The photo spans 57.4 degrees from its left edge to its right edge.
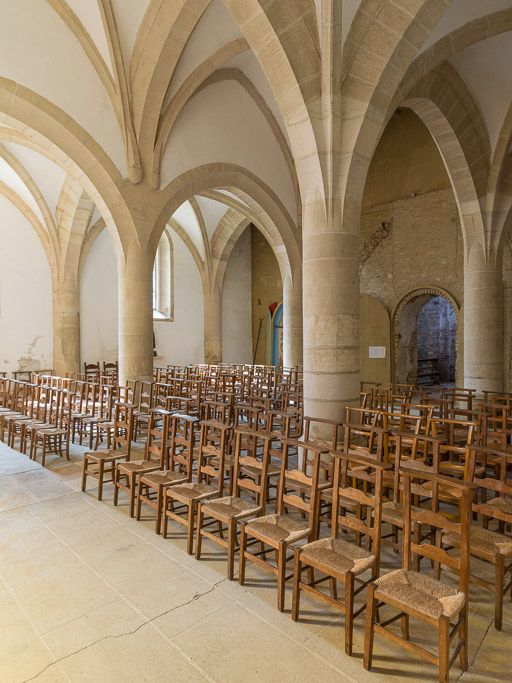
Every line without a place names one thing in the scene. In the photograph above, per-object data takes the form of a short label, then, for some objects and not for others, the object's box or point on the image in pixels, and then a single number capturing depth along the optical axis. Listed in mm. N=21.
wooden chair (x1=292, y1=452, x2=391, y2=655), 2301
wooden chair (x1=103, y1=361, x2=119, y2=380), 14044
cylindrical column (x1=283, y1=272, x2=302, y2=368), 12164
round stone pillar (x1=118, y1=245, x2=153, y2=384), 8508
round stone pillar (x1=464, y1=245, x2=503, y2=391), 9117
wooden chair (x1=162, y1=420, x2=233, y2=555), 3350
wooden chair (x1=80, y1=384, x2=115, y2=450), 6548
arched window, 16500
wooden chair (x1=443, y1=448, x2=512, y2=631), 2502
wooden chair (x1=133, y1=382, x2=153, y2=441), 6402
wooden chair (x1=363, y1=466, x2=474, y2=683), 2008
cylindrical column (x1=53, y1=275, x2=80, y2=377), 13180
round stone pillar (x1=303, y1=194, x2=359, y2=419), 5211
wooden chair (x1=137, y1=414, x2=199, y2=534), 3721
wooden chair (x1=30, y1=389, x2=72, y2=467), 5832
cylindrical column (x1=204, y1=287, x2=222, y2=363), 16750
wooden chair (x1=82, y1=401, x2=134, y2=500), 4457
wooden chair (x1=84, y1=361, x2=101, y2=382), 13733
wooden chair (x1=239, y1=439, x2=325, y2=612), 2648
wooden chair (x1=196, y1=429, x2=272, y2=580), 2994
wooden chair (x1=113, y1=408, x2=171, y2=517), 4062
